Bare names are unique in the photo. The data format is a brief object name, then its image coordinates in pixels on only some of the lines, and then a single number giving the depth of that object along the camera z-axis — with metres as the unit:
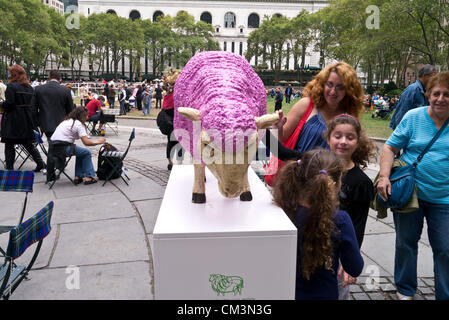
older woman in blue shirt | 3.19
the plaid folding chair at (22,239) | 2.68
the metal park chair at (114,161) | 7.45
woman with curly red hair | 3.22
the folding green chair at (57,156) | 7.09
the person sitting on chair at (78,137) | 7.10
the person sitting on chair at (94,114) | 13.20
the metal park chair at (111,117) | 13.27
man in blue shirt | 6.09
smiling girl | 2.87
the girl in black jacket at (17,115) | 7.53
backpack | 7.69
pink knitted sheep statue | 2.32
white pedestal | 2.21
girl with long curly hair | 2.27
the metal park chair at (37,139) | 7.63
